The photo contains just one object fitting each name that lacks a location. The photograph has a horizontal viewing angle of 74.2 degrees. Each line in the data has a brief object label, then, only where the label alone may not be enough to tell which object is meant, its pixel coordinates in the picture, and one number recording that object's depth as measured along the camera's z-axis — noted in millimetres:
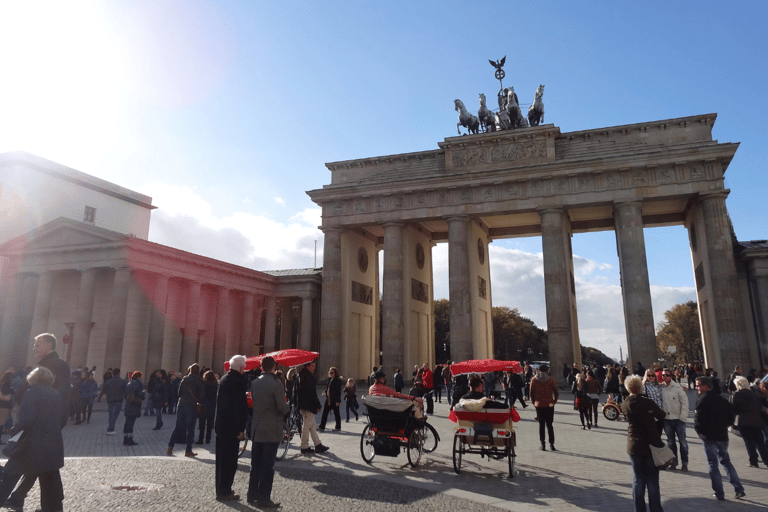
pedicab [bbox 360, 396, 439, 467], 9992
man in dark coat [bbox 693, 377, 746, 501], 7875
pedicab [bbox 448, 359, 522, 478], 9492
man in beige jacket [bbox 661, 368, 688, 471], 9953
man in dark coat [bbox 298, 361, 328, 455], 11336
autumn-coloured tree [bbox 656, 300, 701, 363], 73056
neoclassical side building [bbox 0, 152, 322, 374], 33125
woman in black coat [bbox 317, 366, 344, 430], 14781
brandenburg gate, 32281
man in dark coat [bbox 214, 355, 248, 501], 7637
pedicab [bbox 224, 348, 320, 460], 11438
